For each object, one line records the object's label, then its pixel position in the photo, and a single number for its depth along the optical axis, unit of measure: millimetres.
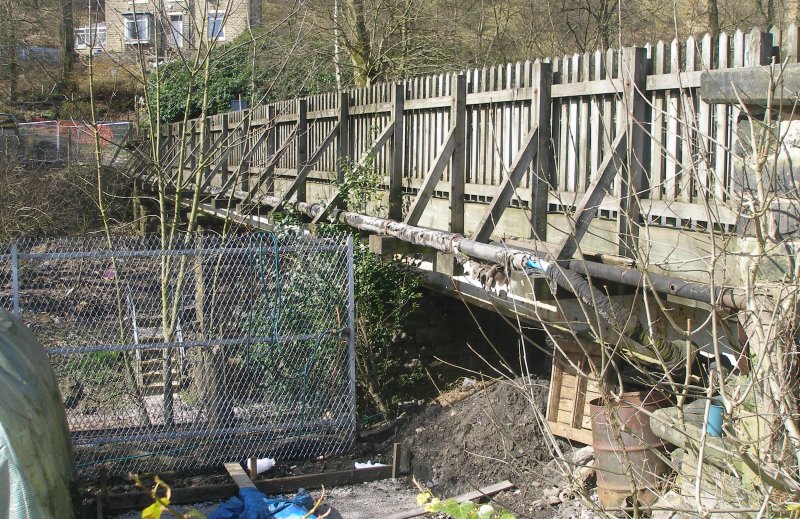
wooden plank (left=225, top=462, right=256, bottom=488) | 7762
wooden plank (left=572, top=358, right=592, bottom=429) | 7547
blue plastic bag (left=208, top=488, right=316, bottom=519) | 7078
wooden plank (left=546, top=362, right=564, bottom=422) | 7777
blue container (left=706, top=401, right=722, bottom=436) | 4746
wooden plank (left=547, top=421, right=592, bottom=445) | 7605
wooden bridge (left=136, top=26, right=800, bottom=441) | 5527
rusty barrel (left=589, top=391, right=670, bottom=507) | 6641
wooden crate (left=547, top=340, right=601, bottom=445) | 7524
